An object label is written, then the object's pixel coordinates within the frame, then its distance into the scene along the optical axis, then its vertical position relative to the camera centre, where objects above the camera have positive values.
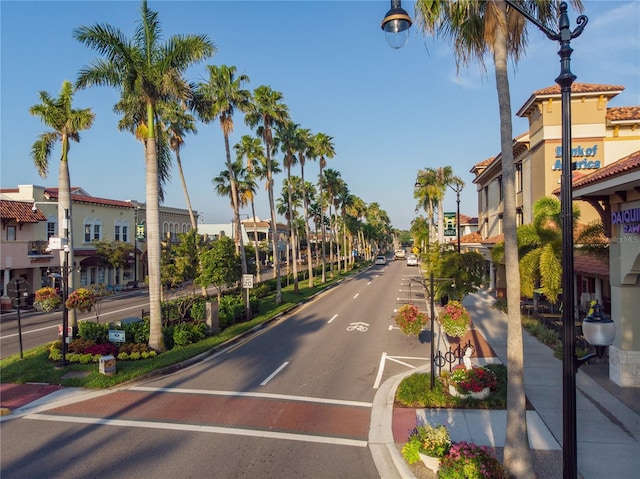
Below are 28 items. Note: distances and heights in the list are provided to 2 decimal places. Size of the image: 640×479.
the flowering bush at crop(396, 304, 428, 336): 16.81 -2.98
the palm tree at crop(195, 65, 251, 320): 25.69 +8.57
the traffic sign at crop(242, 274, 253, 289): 23.42 -1.92
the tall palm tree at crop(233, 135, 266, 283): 39.22 +7.77
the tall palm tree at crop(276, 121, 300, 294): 36.81 +8.34
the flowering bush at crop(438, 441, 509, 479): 7.03 -3.57
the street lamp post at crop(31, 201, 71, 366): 15.40 -0.88
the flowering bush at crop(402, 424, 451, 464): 8.03 -3.68
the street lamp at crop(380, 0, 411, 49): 6.29 +3.03
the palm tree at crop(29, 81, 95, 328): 19.49 +5.27
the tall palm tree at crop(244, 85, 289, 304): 31.47 +9.04
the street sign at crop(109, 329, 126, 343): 17.11 -3.36
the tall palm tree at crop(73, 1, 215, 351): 16.77 +6.32
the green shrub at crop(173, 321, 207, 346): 18.31 -3.64
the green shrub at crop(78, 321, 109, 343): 17.97 -3.38
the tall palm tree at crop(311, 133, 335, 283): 46.91 +10.02
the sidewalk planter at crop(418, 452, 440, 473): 7.91 -3.89
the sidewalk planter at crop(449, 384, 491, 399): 11.59 -3.98
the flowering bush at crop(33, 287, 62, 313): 18.08 -2.05
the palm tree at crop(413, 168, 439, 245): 57.08 +6.52
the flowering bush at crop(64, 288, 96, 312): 17.55 -2.05
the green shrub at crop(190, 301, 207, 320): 21.75 -3.19
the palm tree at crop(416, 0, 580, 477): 7.41 +2.62
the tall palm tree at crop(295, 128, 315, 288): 38.94 +8.55
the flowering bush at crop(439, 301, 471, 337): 16.44 -2.97
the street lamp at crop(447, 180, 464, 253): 29.04 +3.04
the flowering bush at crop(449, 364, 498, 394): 11.61 -3.66
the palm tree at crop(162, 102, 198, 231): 31.86 +8.27
